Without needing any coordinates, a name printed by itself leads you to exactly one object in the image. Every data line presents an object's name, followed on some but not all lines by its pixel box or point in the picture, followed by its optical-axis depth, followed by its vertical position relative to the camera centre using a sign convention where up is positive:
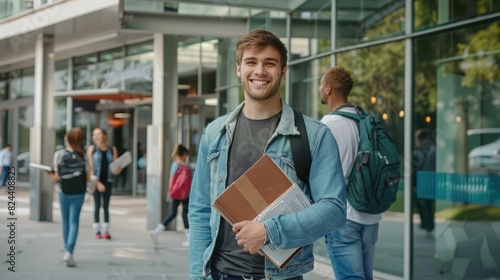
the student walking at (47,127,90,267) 7.68 -0.52
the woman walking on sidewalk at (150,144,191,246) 9.49 -0.50
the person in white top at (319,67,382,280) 3.79 -0.46
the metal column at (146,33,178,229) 11.34 +0.28
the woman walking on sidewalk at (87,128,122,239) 9.90 -0.48
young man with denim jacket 2.21 -0.08
